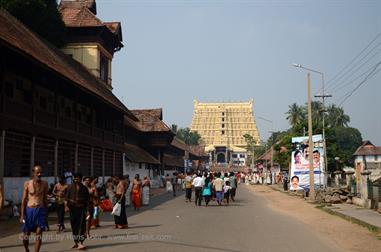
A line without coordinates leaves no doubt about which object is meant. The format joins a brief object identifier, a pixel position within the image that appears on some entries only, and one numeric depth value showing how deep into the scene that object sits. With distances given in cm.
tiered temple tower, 14650
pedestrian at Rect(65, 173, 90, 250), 1017
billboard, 3066
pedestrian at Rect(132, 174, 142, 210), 2017
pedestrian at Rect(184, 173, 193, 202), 2633
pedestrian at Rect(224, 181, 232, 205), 2440
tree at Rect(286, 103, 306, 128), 8512
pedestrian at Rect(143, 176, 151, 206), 2352
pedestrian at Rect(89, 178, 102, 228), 1297
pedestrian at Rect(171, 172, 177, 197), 3244
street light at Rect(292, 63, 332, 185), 4022
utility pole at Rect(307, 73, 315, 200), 2742
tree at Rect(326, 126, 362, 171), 10076
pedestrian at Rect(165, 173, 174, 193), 3919
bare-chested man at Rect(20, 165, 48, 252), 884
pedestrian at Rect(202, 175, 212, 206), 2327
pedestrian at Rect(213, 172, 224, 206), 2373
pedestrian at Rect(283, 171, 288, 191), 4120
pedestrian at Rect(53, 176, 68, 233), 1318
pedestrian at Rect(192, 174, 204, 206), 2362
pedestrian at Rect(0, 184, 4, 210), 1002
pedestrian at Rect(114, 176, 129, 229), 1377
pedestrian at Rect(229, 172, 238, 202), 2601
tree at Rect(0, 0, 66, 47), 3553
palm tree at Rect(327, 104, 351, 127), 9681
